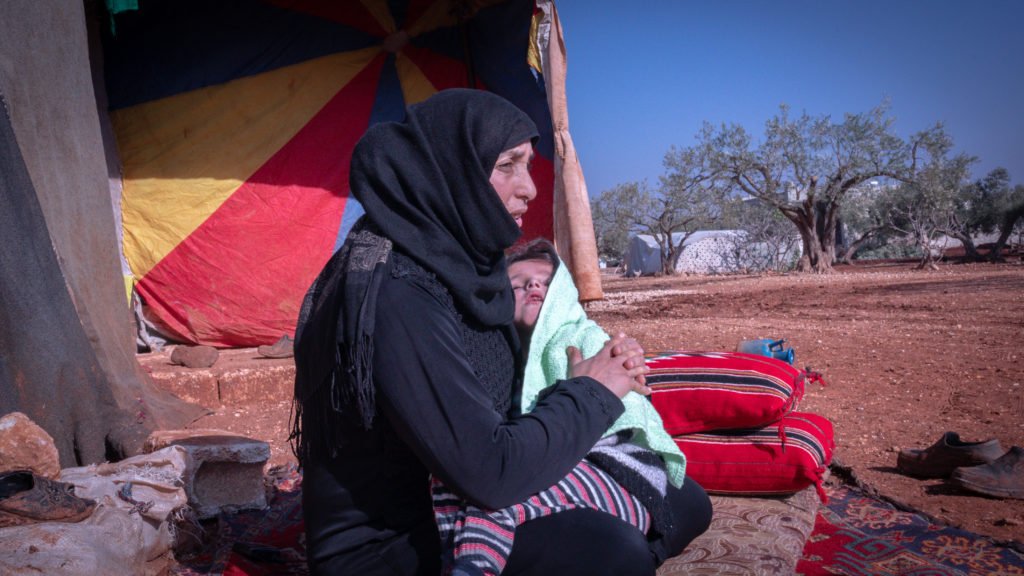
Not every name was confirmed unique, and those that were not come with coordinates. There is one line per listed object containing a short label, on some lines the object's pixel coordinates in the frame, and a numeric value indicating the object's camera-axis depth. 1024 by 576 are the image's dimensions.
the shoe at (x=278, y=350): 5.44
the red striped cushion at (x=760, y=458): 2.59
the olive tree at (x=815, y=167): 24.08
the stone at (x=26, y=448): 2.21
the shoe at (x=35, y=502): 1.86
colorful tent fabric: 5.48
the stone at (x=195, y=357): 4.96
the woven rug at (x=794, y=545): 2.09
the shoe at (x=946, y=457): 2.90
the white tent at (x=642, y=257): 38.06
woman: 1.31
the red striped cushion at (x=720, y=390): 2.59
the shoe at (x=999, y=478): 2.75
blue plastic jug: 3.53
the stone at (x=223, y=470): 2.74
